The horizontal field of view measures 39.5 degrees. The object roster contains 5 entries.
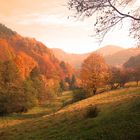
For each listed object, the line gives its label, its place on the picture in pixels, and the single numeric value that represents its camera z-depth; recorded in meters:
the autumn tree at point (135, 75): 68.12
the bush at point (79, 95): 49.33
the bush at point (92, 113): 19.54
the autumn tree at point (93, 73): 51.55
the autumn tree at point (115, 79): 62.76
